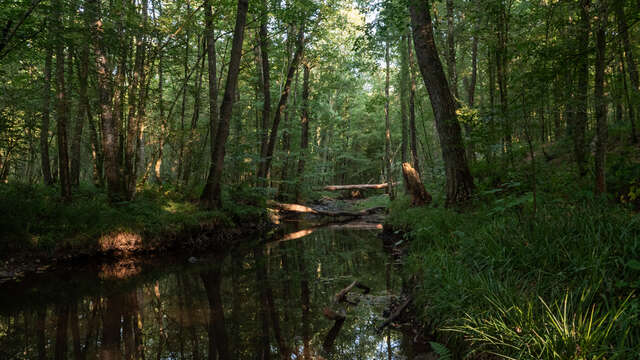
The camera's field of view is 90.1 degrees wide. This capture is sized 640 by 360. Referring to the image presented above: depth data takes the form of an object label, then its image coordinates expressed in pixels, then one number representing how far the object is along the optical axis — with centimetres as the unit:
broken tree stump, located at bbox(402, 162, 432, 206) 1050
